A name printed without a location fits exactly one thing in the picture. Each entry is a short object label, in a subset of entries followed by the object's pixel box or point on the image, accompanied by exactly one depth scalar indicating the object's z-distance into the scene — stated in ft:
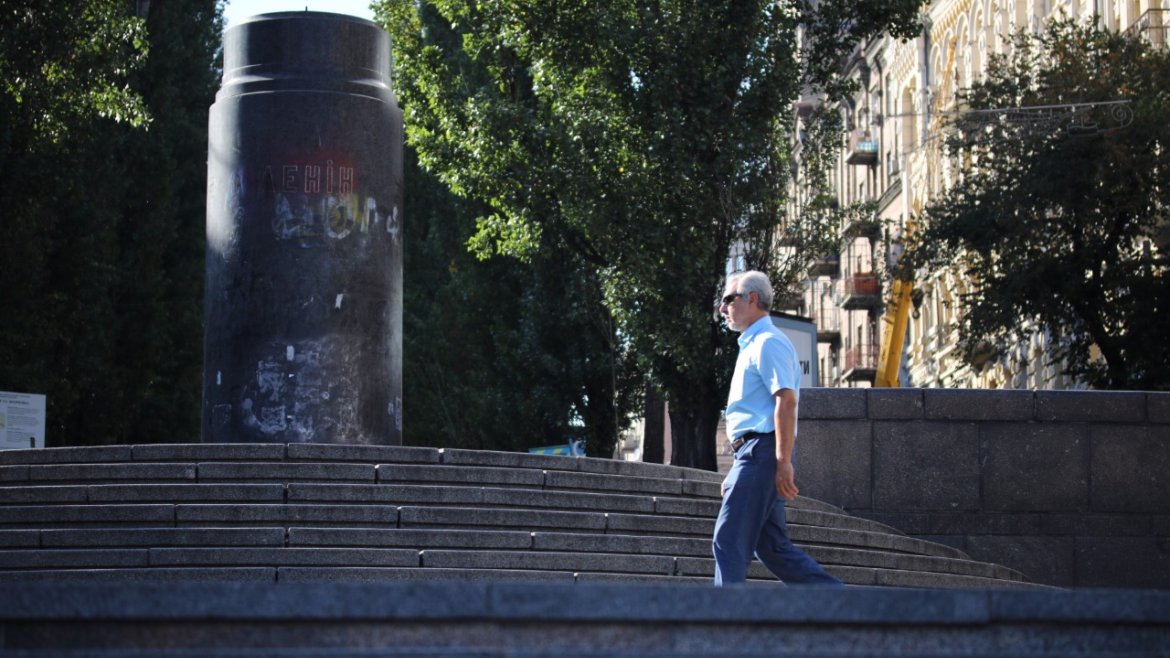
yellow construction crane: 150.10
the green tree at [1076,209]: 89.15
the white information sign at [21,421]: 68.15
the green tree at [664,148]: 84.07
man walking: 25.76
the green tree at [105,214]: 73.31
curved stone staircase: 33.32
